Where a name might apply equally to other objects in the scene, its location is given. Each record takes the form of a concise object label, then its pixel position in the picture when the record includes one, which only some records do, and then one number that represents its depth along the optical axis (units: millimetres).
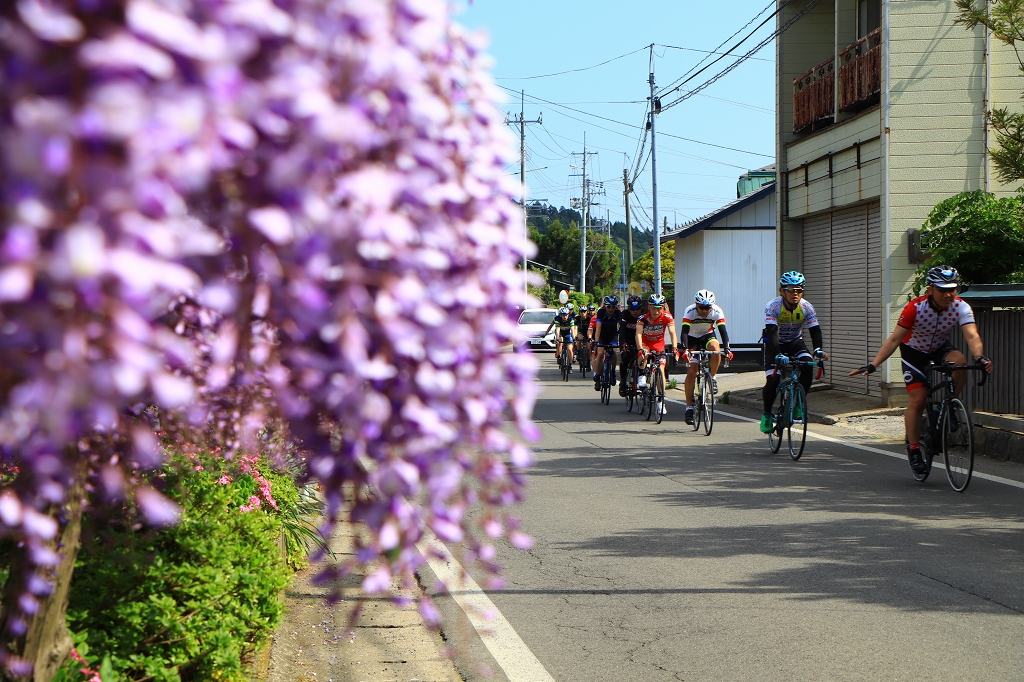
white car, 43706
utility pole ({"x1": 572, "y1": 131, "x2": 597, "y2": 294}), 87062
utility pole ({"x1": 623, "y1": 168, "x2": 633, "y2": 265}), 61356
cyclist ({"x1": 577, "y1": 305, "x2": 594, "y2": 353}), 31081
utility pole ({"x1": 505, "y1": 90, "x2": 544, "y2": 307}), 67438
